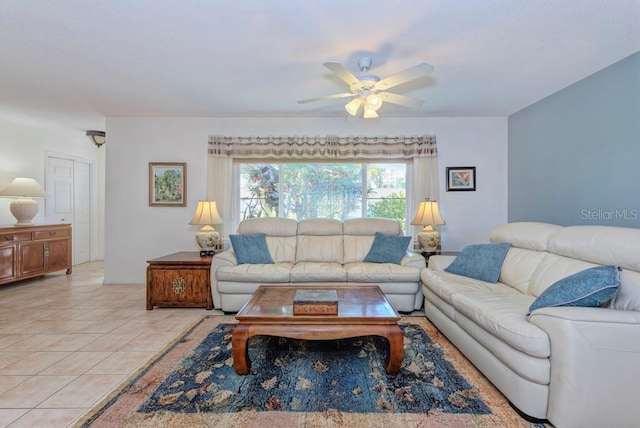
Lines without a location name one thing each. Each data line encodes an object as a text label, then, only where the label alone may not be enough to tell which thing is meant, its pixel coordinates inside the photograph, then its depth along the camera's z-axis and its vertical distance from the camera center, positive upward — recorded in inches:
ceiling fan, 88.6 +39.5
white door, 221.0 +8.9
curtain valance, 172.7 +35.8
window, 180.9 +12.5
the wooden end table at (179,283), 137.3 -31.6
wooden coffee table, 81.4 -30.5
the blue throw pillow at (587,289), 67.0 -16.7
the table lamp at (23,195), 181.0 +8.7
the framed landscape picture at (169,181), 177.8 +17.0
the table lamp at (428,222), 149.9 -4.8
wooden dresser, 168.7 -23.6
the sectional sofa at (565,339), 59.9 -26.9
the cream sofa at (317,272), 130.5 -25.5
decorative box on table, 83.9 -25.4
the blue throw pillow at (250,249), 141.4 -17.4
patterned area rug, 66.3 -43.6
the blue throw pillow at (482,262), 114.0 -18.6
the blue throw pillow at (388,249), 141.7 -17.3
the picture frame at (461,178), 175.9 +19.2
